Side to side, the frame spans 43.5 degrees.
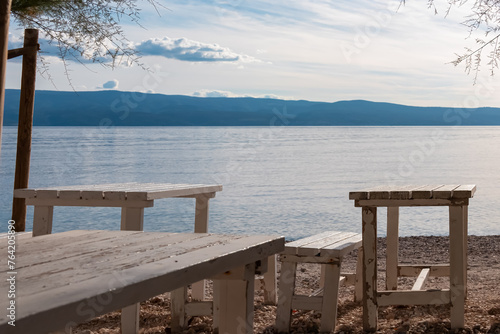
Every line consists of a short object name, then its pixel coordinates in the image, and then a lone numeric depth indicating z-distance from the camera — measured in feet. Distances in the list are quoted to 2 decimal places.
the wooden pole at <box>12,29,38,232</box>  25.91
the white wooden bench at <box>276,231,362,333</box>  14.73
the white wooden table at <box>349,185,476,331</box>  14.52
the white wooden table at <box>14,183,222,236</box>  13.62
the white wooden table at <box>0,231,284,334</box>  4.98
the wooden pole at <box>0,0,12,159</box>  13.23
